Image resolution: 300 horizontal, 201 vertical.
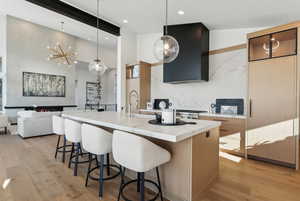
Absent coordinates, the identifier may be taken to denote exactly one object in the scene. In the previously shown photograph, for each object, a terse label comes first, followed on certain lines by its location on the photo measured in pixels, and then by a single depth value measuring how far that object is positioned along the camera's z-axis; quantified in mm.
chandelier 6046
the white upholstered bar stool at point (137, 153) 1429
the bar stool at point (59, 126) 2850
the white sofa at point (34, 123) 4520
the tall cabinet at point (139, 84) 4941
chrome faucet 4952
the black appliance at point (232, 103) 3553
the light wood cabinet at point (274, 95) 2562
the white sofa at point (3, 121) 5025
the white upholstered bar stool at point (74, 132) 2314
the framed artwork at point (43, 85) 6746
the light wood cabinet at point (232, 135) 3113
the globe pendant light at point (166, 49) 2389
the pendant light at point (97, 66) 3666
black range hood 3844
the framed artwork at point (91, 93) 10475
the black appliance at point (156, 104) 5062
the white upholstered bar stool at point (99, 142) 1840
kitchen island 1618
